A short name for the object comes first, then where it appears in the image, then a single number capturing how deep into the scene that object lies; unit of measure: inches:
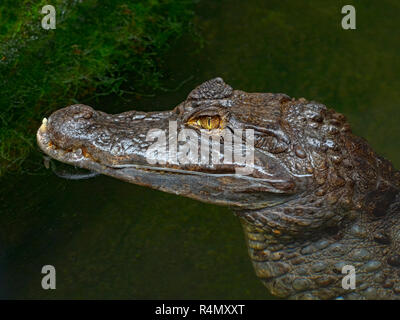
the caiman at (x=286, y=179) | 104.2
